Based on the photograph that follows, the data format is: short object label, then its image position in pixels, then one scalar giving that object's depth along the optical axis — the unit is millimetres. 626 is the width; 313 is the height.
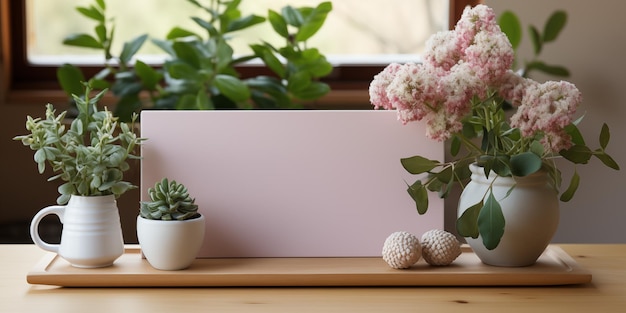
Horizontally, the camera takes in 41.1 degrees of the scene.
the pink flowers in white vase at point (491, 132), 1095
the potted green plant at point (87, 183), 1123
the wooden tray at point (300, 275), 1106
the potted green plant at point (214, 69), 2199
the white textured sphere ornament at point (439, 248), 1156
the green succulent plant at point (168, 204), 1097
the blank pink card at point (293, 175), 1200
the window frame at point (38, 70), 2854
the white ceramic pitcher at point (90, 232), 1126
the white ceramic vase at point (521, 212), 1127
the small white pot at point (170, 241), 1093
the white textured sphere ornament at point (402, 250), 1131
